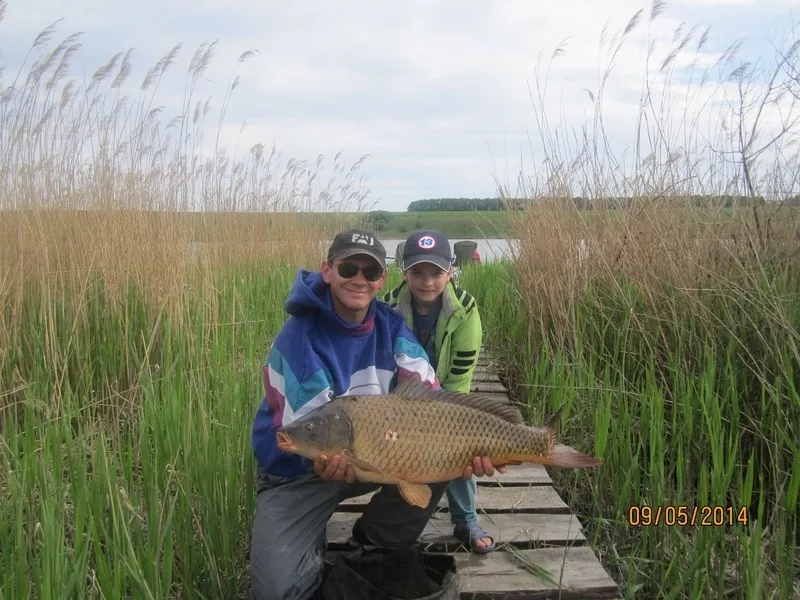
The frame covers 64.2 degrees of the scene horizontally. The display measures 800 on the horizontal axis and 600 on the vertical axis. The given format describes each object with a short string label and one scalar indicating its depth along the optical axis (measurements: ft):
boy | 9.03
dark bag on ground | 6.40
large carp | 5.89
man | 6.75
